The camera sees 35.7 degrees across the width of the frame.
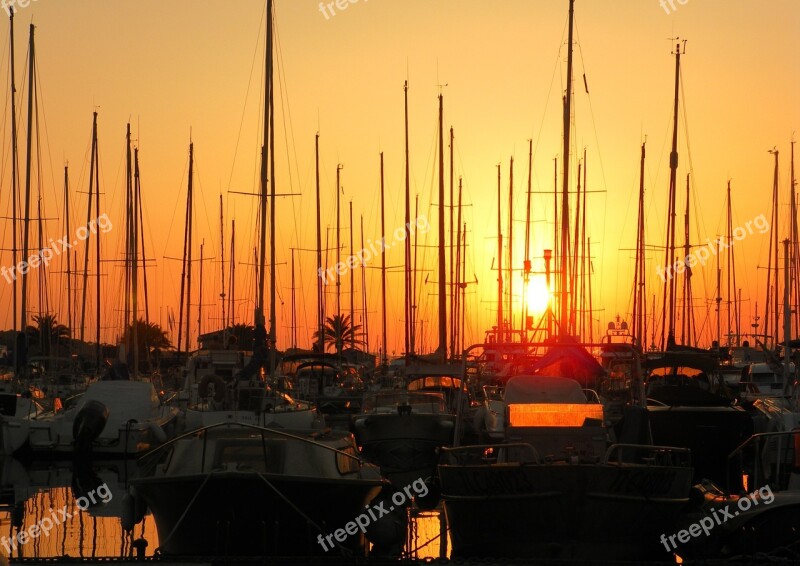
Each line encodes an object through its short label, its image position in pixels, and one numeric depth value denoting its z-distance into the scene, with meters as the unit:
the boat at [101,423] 35.97
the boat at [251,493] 18.14
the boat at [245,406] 34.03
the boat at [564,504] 17.92
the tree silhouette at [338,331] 62.63
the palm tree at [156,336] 93.18
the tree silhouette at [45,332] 59.88
